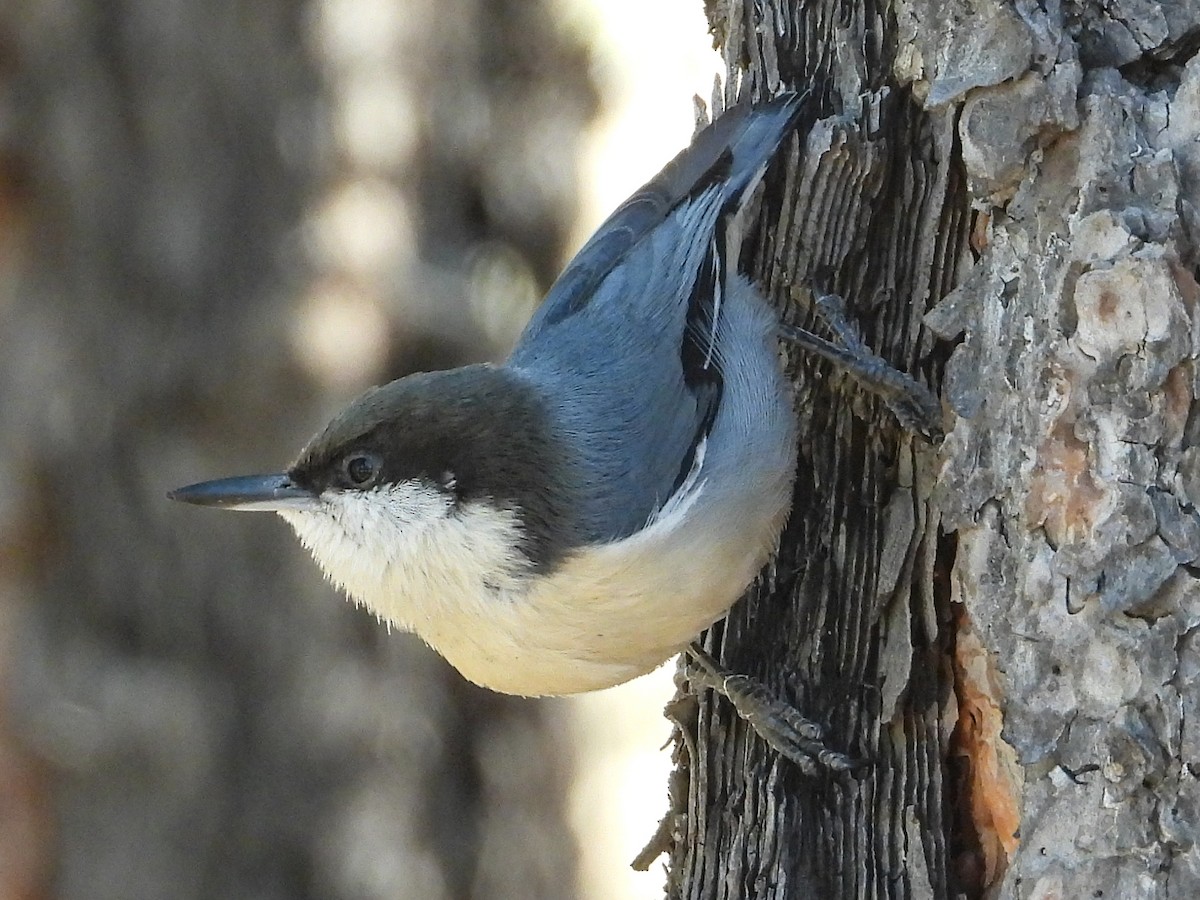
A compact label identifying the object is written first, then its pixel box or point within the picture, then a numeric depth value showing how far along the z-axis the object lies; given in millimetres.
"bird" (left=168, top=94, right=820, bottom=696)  2963
